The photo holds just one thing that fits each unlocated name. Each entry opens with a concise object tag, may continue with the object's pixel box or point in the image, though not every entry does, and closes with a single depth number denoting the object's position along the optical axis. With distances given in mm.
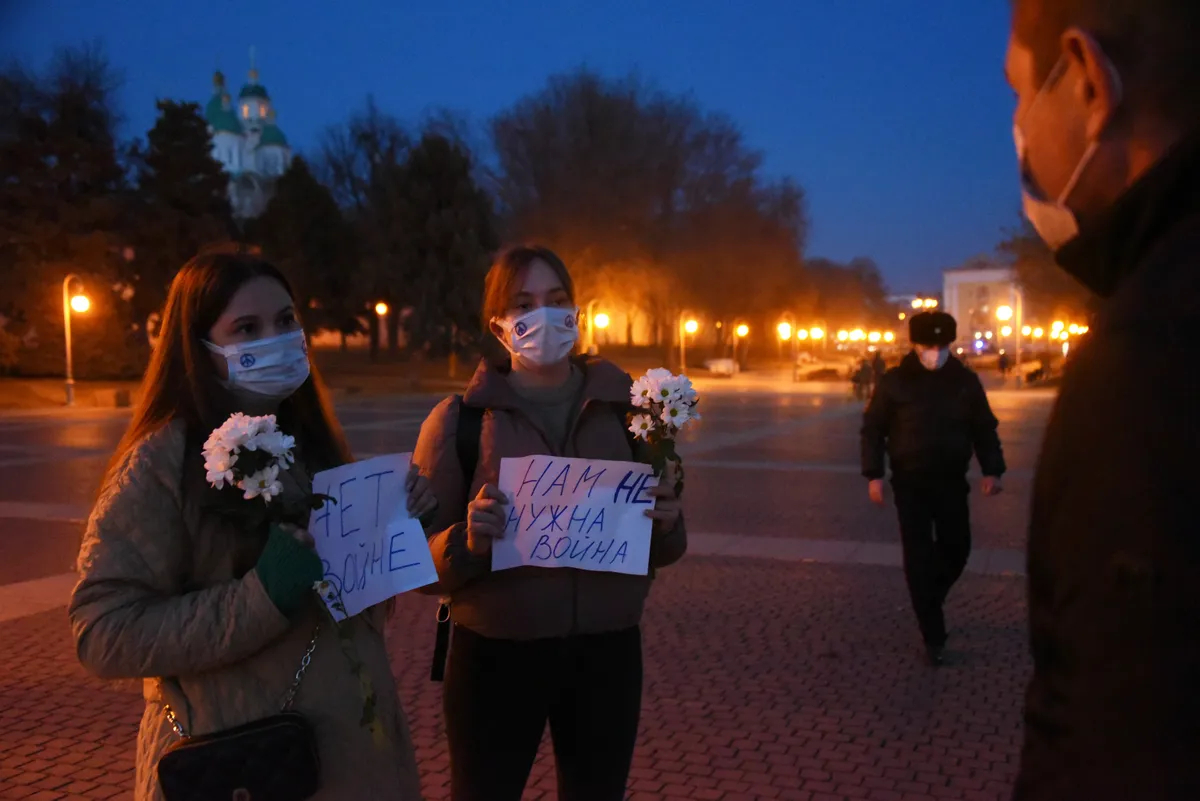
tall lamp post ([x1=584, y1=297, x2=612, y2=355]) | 46750
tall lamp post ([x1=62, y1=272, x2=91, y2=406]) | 30556
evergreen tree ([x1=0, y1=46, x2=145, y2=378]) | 35375
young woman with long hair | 2010
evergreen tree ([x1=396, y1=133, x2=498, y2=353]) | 42875
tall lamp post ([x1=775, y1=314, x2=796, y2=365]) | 70656
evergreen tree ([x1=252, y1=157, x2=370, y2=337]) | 50000
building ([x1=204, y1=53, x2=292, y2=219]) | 129875
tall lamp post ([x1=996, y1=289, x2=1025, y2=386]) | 66638
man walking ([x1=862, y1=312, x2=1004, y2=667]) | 5875
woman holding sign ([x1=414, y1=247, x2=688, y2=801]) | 2801
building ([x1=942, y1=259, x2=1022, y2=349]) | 126312
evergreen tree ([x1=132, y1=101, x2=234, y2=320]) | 38688
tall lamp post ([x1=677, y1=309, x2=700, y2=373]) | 53781
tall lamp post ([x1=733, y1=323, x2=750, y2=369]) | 59797
